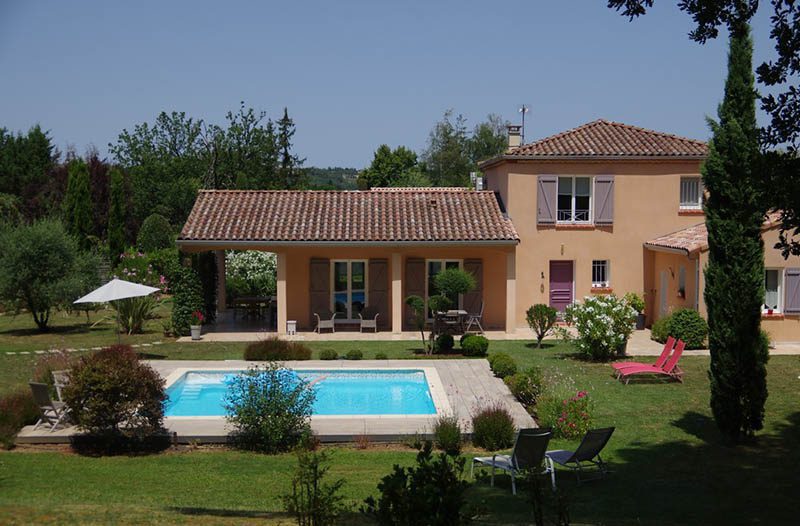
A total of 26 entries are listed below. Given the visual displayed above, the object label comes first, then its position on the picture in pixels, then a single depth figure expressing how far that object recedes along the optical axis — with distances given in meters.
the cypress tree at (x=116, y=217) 39.19
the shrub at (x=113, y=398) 11.95
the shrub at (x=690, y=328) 20.73
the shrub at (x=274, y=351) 19.48
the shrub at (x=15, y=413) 12.12
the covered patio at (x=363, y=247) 23.56
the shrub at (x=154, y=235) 38.75
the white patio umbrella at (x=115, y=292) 19.16
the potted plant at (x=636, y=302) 24.38
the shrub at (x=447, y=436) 11.80
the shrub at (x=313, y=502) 5.90
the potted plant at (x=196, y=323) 22.73
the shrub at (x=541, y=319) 21.47
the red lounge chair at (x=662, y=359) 16.92
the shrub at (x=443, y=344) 20.53
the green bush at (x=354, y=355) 19.52
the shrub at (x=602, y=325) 18.98
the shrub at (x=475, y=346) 20.11
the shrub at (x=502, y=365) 16.91
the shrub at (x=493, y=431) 12.11
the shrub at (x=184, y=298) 23.33
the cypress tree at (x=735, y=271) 12.22
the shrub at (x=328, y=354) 19.66
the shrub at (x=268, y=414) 11.97
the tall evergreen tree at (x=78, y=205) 38.66
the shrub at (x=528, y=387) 14.66
